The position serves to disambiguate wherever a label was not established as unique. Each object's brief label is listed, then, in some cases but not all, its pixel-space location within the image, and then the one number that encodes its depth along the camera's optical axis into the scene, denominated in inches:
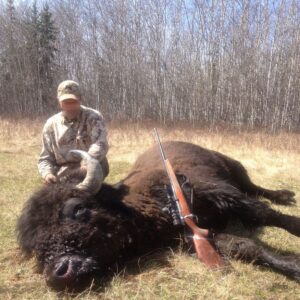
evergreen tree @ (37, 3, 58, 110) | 1279.8
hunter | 201.2
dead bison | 132.0
